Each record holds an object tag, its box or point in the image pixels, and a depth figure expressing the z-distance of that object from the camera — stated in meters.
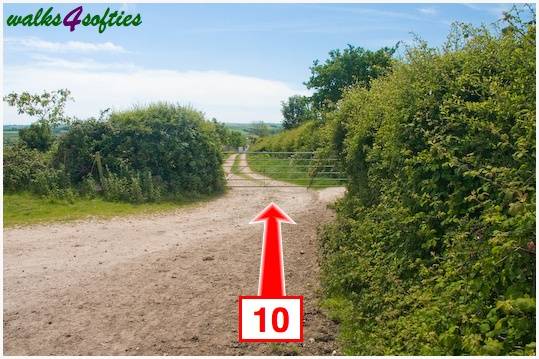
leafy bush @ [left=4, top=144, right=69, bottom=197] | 16.52
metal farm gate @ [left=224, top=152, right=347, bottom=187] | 20.85
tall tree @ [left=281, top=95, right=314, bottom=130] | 48.07
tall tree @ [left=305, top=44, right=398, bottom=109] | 32.50
